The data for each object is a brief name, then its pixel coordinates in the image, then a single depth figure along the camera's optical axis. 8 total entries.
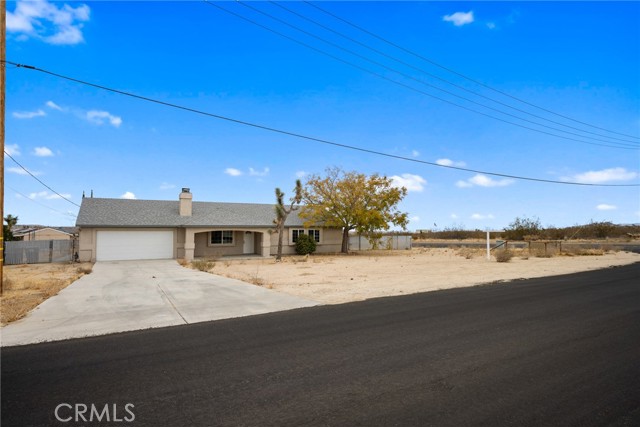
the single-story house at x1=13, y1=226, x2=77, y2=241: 55.08
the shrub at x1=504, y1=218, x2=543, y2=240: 52.34
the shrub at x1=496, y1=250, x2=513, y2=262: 25.88
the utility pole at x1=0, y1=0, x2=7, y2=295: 12.26
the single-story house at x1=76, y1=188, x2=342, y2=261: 27.48
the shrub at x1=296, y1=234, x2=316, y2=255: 34.69
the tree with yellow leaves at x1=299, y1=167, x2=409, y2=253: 34.81
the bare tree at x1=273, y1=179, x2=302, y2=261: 28.94
